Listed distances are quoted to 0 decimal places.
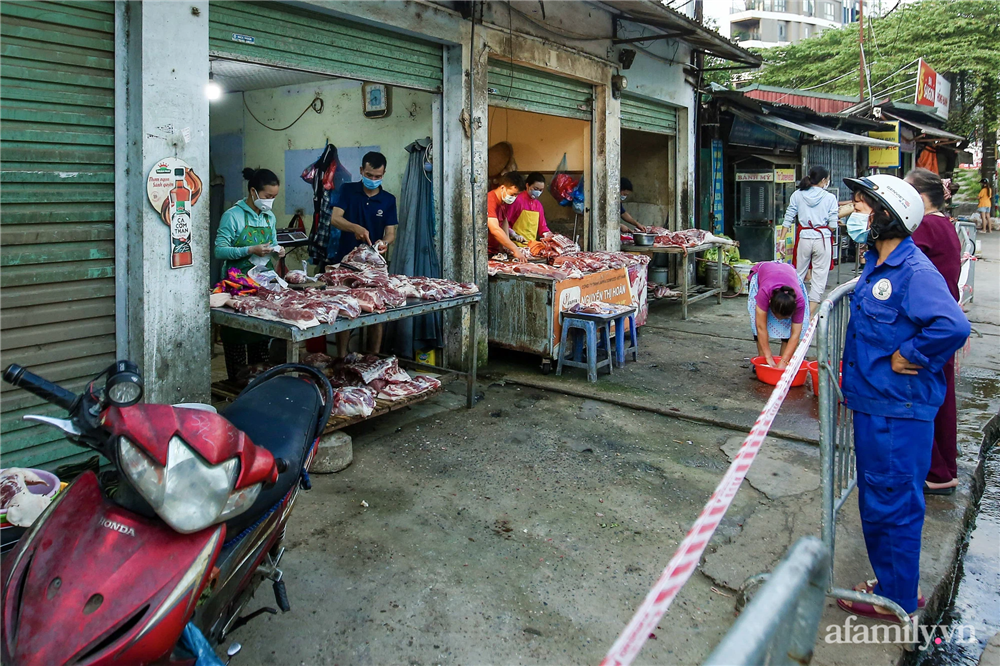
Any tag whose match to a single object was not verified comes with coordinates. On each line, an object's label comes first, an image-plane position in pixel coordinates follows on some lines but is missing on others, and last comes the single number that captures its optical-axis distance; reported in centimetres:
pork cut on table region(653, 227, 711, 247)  1097
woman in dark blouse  468
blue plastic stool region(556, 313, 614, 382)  732
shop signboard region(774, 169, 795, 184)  1382
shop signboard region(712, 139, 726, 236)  1335
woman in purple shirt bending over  696
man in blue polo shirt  723
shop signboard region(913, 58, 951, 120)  2136
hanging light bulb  938
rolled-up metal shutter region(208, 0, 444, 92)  517
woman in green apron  593
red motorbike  207
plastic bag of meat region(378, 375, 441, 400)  596
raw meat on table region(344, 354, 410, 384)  607
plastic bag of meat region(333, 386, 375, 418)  542
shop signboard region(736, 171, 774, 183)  1393
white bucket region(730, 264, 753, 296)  1270
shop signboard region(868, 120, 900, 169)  1761
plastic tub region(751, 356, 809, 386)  712
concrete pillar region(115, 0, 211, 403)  454
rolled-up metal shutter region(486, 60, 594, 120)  788
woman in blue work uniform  314
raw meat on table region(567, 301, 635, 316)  749
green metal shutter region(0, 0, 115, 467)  416
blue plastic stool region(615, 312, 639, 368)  773
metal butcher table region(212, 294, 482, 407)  478
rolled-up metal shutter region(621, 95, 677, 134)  1053
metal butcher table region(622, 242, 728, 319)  1057
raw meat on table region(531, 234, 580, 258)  890
